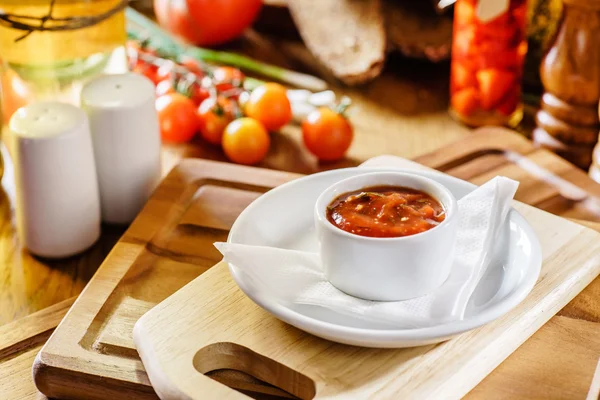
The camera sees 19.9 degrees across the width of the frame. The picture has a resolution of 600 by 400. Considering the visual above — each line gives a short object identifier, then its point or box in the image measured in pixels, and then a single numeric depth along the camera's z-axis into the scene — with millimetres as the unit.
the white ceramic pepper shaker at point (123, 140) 954
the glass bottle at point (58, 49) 1002
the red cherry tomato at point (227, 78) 1104
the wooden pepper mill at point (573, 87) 1011
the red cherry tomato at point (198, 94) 1115
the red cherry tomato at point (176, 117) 1065
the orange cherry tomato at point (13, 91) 1038
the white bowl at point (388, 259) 820
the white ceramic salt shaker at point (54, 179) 919
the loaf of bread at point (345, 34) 1124
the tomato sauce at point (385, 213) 827
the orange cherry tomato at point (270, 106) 1074
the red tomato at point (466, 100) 1086
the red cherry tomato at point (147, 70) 1144
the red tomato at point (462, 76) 1077
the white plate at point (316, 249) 801
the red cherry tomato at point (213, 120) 1073
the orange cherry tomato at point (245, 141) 1047
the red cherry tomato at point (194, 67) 1131
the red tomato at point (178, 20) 1201
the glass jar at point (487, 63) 1056
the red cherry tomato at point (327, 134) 1045
